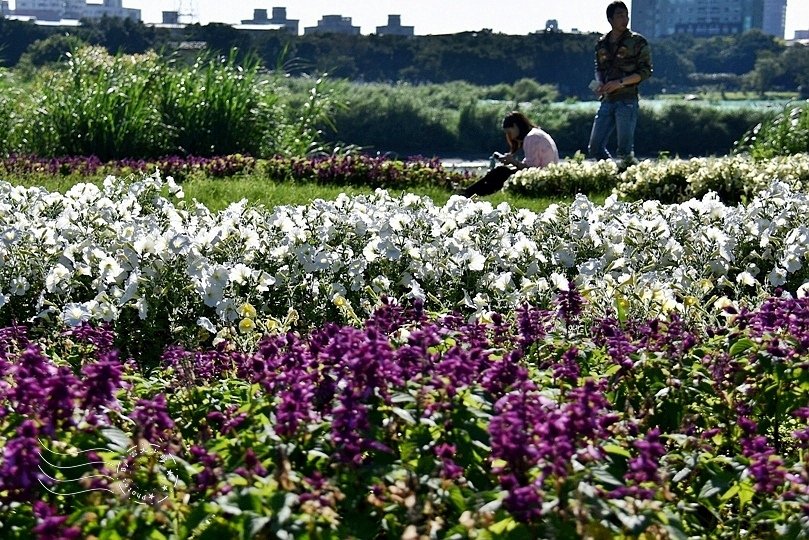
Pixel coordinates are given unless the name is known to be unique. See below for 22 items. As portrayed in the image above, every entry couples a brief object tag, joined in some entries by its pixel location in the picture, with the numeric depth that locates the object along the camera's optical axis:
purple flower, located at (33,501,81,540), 3.49
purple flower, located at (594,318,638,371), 5.43
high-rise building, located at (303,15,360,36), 131.10
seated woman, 19.61
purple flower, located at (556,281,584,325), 6.58
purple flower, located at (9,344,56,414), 4.31
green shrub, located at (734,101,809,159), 23.89
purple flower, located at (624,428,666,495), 3.73
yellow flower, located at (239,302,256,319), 7.25
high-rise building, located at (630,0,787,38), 154.78
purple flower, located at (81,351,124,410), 4.39
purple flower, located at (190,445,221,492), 3.97
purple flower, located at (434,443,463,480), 3.93
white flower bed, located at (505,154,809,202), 17.14
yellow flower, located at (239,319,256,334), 7.12
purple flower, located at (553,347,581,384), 4.93
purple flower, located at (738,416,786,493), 4.11
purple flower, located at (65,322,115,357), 6.38
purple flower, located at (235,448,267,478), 3.82
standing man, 22.21
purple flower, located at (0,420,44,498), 3.80
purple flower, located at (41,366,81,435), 4.24
